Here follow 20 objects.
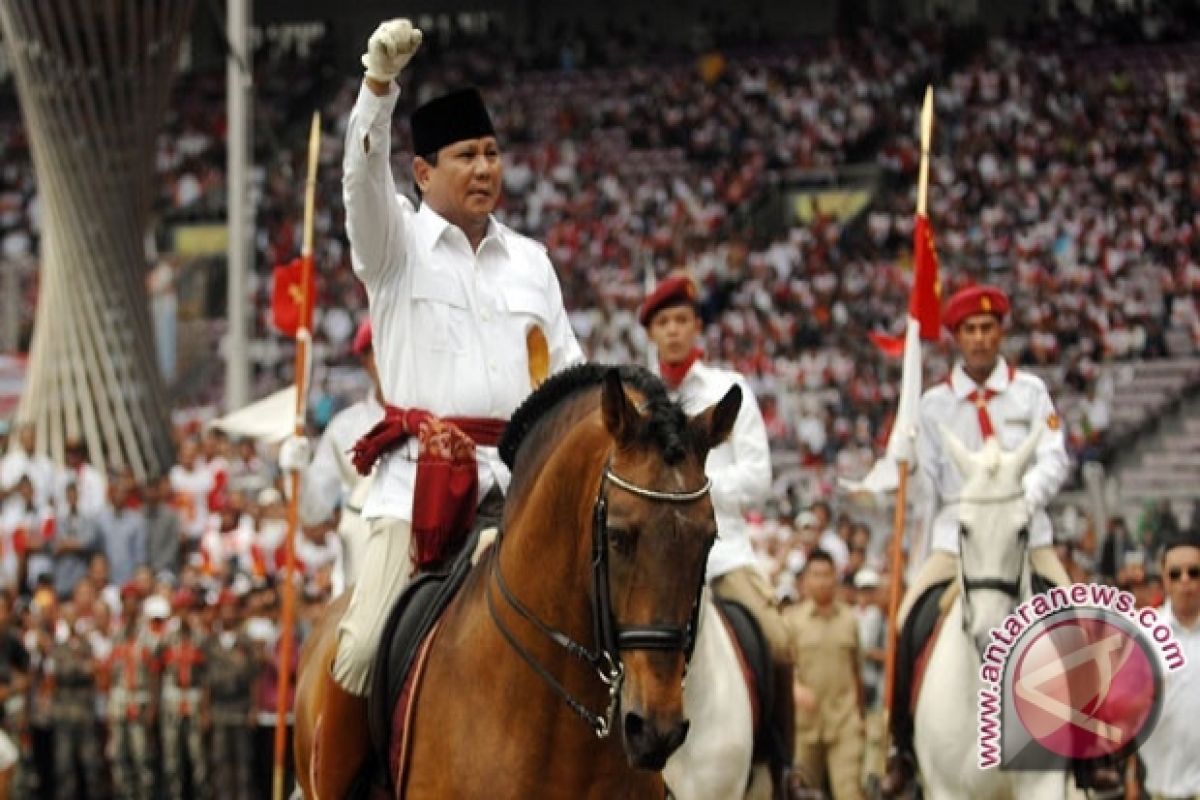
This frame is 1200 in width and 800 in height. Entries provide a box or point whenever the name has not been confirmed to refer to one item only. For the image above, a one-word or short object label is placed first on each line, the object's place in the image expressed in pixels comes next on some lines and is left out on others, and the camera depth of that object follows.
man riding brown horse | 7.45
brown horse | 6.10
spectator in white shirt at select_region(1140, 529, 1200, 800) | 11.05
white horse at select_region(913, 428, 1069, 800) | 11.13
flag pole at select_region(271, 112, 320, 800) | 11.88
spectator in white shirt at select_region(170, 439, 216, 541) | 23.58
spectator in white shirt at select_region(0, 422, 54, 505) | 23.75
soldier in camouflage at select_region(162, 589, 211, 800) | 19.34
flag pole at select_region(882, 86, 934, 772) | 12.55
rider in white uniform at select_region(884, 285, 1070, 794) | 12.56
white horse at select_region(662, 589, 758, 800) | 10.52
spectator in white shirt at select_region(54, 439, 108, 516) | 23.31
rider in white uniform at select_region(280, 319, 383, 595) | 12.52
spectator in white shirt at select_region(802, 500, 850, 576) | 20.88
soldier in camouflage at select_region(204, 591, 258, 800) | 19.08
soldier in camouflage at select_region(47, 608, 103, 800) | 19.67
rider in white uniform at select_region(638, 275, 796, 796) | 11.21
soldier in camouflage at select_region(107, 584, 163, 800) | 19.50
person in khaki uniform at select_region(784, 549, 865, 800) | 16.44
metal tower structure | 26.86
